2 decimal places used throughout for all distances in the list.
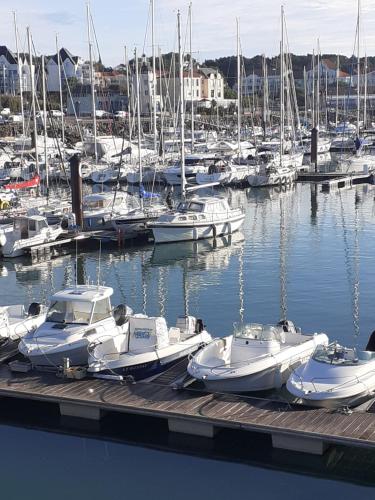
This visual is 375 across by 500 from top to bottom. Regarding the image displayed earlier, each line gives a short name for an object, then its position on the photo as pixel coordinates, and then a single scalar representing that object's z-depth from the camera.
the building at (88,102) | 134.38
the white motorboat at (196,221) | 42.22
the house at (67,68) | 153.00
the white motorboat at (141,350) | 20.03
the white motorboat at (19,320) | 23.55
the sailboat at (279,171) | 67.69
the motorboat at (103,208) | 44.31
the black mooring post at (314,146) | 75.44
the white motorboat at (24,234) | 39.31
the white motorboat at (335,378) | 17.89
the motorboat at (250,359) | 19.20
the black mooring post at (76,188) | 41.91
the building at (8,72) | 152.88
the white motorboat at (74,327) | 20.78
